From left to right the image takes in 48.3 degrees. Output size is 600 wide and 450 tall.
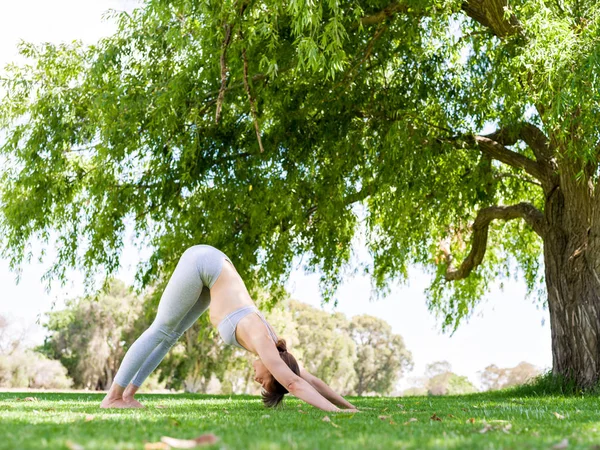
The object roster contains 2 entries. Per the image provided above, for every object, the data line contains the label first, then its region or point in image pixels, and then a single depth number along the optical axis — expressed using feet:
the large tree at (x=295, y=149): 30.73
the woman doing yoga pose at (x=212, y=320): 15.37
